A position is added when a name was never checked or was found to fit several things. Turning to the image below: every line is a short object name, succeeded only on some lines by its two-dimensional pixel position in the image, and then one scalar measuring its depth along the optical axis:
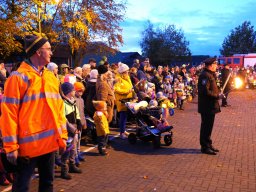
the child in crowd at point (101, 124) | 5.49
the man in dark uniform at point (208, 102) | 5.68
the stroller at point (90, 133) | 6.27
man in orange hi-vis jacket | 2.45
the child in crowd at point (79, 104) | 4.90
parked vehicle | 26.86
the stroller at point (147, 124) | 6.13
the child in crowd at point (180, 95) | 11.32
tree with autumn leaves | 11.75
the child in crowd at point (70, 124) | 4.30
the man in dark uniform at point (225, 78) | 12.24
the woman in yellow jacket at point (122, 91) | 6.95
